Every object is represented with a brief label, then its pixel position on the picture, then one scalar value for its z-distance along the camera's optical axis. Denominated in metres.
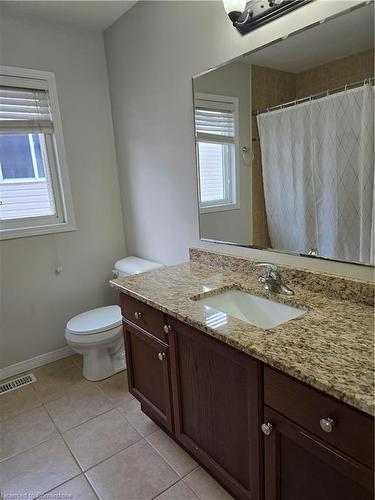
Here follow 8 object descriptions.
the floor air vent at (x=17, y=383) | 2.27
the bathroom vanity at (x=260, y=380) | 0.83
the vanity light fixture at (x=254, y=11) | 1.32
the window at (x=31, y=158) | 2.23
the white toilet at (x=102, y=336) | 2.15
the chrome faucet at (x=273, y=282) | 1.44
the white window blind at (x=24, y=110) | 2.21
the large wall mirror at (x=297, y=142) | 1.20
